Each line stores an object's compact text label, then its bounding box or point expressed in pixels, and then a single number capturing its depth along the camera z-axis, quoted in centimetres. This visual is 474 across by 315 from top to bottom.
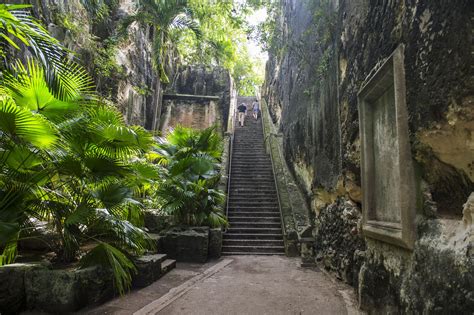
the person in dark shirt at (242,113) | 1816
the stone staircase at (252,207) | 838
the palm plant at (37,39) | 289
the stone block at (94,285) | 382
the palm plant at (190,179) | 764
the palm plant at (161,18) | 1145
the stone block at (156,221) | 834
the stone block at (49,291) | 361
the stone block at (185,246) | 741
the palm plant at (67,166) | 343
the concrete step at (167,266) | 596
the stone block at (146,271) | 507
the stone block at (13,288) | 340
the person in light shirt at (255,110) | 1930
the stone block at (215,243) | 779
